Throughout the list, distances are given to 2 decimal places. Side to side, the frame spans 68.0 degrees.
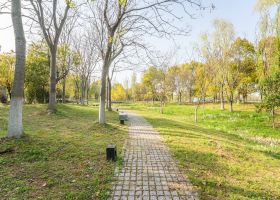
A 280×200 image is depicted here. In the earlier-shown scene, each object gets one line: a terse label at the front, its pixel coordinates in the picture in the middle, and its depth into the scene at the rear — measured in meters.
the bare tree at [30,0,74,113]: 13.57
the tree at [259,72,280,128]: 14.13
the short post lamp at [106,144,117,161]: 5.93
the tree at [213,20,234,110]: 27.59
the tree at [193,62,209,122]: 16.91
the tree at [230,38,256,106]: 28.17
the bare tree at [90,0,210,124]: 9.92
